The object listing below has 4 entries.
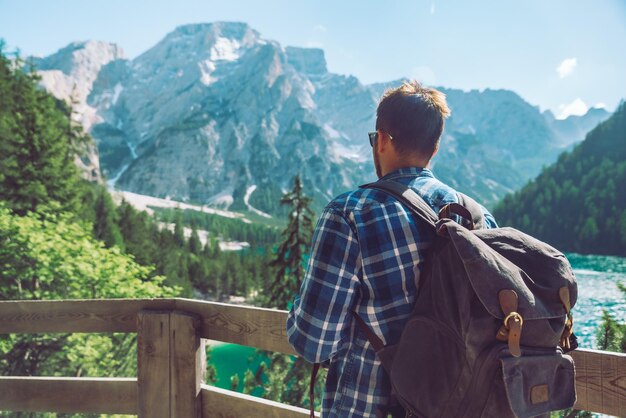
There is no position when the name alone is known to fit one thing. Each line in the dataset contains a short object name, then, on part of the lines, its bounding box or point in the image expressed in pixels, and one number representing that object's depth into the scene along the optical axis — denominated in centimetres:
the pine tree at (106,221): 4731
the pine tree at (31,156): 2438
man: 165
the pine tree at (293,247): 2400
